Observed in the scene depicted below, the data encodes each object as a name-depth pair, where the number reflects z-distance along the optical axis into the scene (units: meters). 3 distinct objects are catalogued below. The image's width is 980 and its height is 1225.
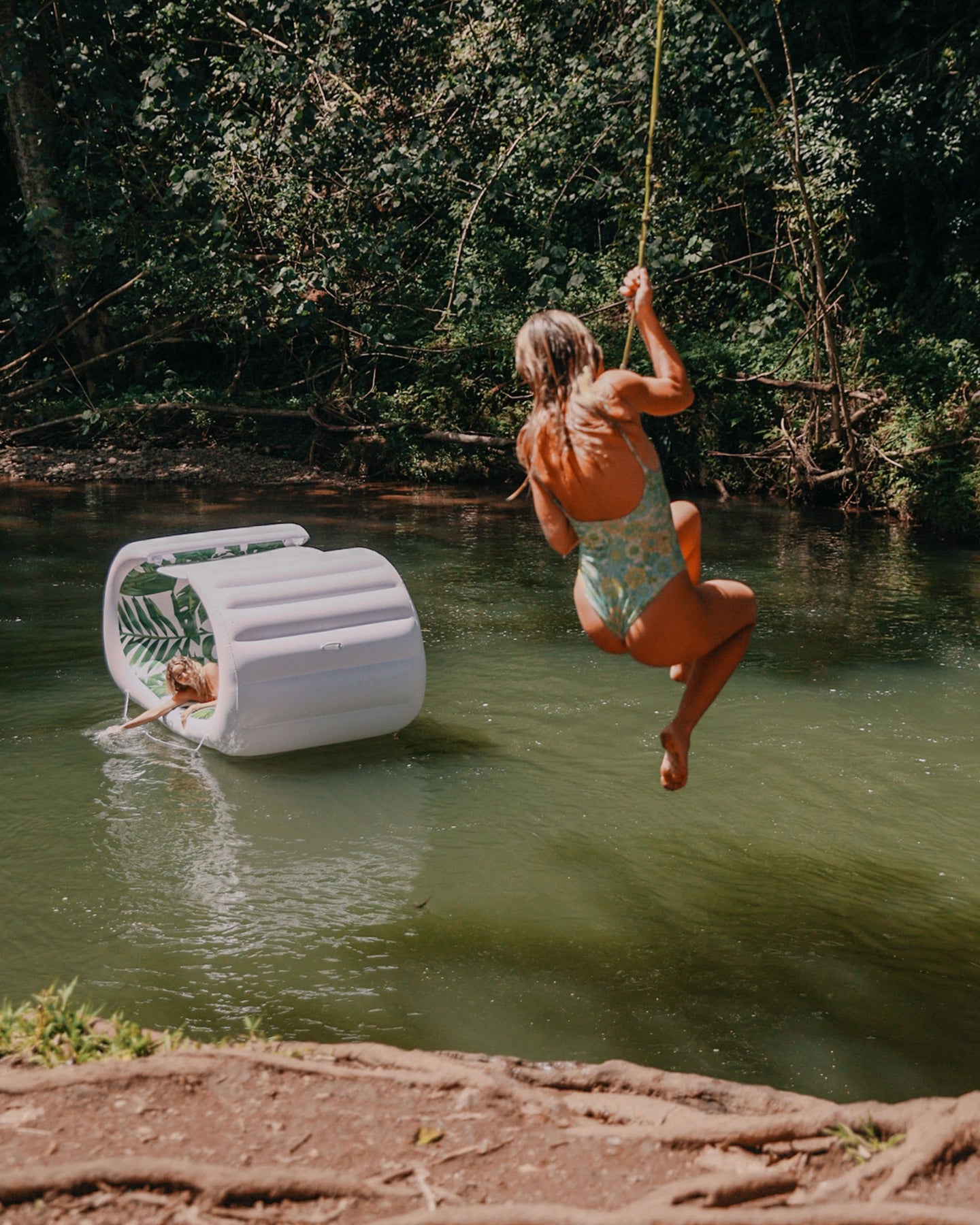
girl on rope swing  4.35
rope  4.46
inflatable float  7.04
